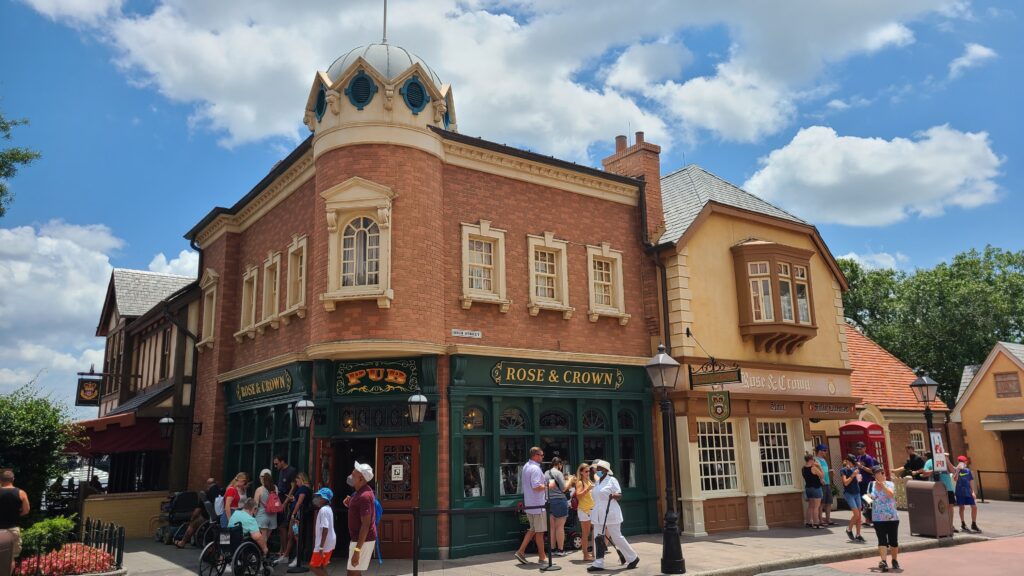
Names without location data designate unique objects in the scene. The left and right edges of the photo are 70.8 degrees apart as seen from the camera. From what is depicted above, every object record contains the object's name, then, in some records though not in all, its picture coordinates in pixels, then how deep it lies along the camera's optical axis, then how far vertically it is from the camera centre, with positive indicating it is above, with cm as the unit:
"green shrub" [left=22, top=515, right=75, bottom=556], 1139 -118
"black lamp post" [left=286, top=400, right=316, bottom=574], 1405 +81
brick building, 1427 +300
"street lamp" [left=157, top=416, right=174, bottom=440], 1964 +85
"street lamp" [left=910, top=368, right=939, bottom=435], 1786 +130
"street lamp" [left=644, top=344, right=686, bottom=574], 1189 -39
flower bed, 1105 -157
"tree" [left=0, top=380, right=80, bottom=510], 1389 +40
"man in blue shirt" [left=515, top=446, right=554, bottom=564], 1273 -87
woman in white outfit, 1240 -114
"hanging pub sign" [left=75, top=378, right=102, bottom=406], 2620 +241
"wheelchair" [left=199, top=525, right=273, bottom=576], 1164 -158
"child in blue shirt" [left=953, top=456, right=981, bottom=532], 1692 -109
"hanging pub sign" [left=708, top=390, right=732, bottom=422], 1573 +87
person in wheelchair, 1172 -110
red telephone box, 2117 +18
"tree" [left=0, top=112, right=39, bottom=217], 1756 +724
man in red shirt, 970 -90
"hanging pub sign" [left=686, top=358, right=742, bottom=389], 1527 +152
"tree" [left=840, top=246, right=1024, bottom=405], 3997 +704
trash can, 1554 -145
